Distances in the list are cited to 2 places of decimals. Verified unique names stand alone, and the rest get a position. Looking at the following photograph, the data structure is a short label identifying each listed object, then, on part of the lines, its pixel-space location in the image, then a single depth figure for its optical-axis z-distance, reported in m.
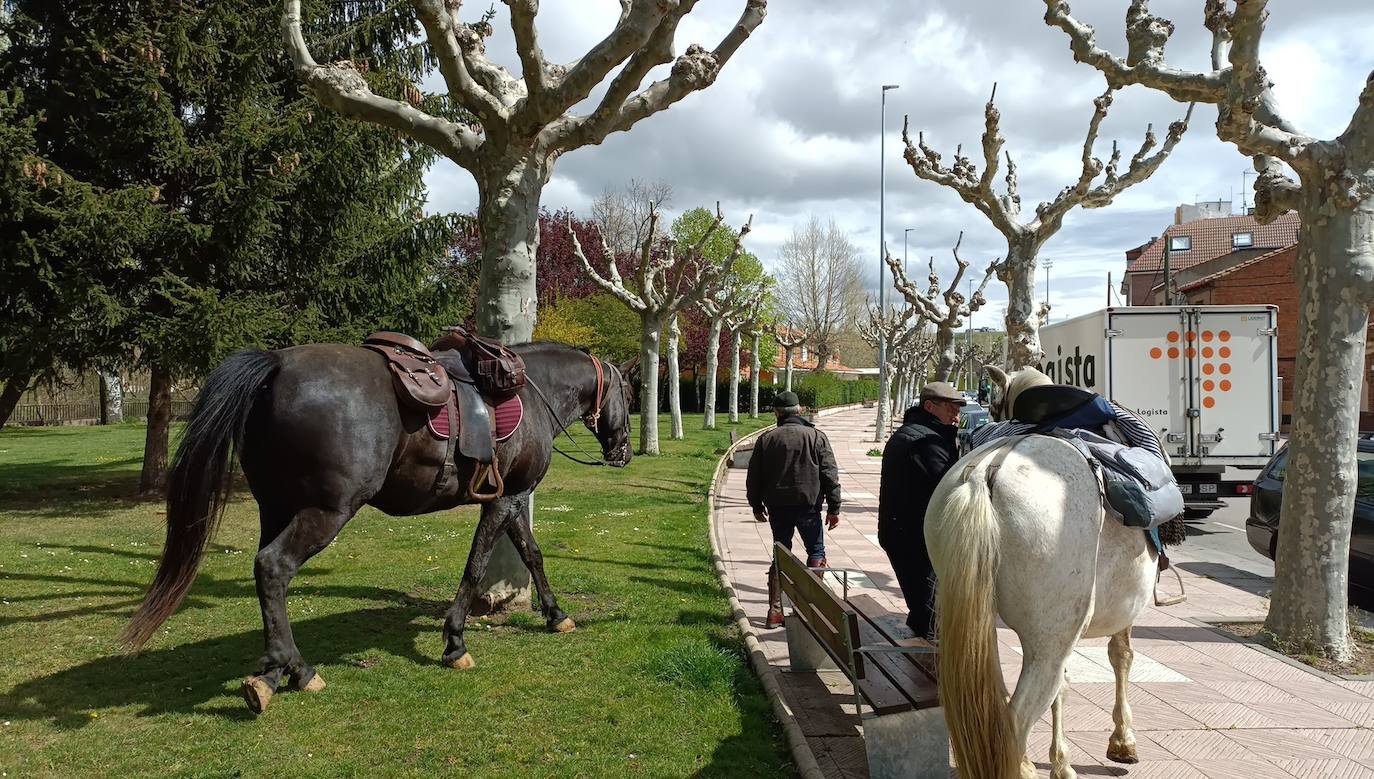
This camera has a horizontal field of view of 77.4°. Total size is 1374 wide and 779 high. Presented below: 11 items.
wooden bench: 3.90
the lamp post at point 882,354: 28.62
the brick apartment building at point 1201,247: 48.31
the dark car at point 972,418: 21.84
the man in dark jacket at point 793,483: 6.86
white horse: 3.46
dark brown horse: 4.64
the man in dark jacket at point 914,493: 5.46
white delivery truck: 12.09
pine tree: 11.81
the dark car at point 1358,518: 7.95
